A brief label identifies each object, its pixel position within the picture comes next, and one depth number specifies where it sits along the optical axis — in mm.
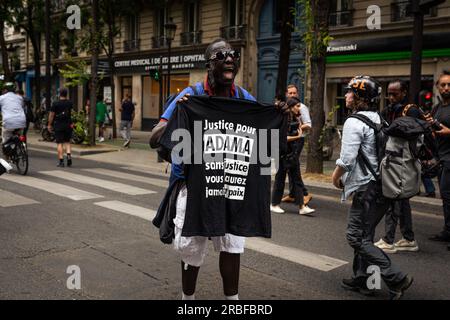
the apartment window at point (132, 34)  30078
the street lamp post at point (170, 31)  16169
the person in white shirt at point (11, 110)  11305
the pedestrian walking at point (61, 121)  12734
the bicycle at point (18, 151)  11289
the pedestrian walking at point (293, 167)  7852
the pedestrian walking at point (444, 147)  6203
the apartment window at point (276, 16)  22453
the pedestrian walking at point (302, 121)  7926
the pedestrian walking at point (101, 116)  21747
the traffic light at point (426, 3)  9047
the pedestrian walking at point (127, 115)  20134
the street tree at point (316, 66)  11602
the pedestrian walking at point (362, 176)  4238
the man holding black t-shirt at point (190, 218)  3381
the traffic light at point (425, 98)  13746
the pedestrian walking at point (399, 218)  5859
